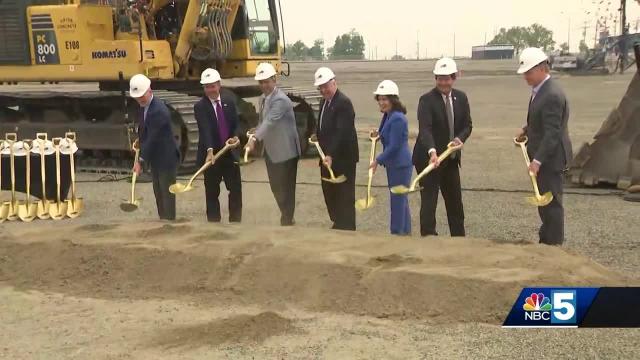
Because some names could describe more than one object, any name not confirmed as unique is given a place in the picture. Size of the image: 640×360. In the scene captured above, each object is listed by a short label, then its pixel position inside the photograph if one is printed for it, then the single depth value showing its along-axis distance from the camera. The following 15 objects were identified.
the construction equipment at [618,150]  10.82
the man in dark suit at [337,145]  8.01
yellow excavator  13.34
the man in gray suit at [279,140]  8.33
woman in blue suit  7.57
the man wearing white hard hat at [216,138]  8.48
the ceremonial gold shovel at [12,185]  9.95
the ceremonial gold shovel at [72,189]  9.98
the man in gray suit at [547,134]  6.59
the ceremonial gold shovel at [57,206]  9.98
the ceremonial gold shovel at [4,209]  9.90
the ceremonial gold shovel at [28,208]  9.91
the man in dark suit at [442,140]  7.45
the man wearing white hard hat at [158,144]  8.40
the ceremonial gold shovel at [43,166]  9.96
